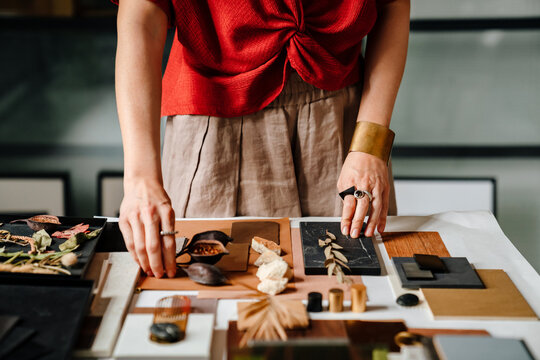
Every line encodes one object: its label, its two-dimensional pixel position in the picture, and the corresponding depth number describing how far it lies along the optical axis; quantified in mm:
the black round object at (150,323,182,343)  622
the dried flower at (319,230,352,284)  818
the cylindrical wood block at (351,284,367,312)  736
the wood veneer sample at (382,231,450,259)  931
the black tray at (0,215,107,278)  775
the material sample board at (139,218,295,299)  788
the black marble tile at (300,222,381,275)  848
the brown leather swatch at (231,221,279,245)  965
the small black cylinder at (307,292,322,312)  729
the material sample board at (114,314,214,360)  608
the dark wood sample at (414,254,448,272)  833
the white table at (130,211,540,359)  707
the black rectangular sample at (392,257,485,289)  795
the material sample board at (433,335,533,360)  606
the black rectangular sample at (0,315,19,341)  615
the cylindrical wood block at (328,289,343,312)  727
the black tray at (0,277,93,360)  601
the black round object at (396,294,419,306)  754
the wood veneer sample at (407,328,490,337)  685
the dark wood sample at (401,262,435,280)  810
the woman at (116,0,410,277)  932
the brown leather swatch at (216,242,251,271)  854
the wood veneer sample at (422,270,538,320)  724
